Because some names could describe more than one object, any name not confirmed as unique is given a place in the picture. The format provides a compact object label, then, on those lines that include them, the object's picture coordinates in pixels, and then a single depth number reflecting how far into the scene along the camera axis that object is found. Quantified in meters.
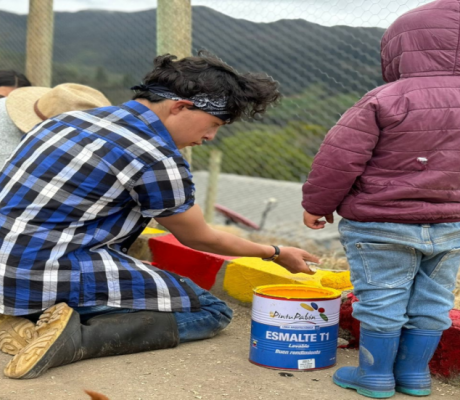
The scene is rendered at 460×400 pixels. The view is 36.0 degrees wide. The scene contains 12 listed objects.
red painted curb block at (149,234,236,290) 3.81
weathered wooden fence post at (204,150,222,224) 6.71
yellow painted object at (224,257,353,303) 3.35
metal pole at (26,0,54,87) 6.18
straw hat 3.85
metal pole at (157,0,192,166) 4.33
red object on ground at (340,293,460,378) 2.72
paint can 2.73
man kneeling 2.77
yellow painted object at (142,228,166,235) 4.32
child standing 2.41
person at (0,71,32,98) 4.71
